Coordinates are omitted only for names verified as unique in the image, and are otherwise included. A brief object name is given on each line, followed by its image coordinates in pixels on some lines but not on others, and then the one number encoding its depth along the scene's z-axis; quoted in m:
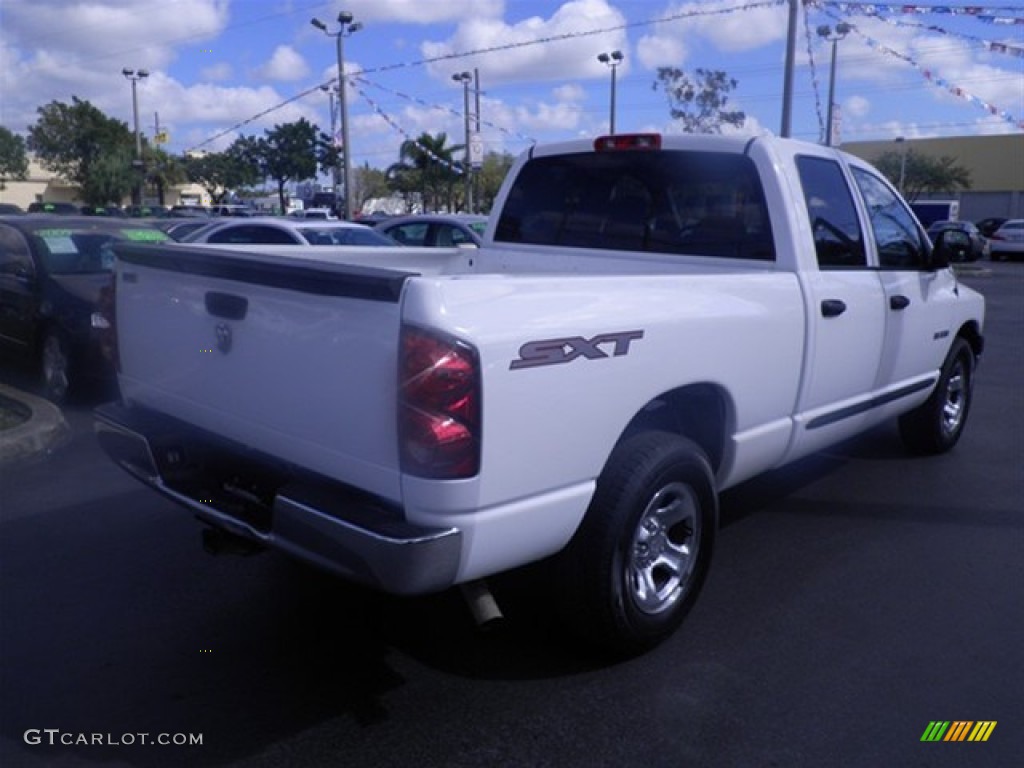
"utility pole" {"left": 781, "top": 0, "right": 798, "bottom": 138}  16.02
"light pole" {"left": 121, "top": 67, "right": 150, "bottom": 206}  39.56
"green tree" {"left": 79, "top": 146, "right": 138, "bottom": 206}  50.69
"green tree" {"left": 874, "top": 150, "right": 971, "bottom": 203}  56.72
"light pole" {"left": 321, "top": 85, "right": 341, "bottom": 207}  25.55
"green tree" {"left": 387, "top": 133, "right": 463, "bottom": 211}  43.94
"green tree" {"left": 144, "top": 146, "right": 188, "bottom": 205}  54.41
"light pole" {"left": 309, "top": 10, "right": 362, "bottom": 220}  23.42
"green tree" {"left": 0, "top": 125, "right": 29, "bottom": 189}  57.19
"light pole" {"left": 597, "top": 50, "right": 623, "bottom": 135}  27.84
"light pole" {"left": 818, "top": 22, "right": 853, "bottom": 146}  15.96
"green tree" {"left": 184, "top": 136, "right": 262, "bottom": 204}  57.66
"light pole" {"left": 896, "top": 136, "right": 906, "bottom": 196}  53.87
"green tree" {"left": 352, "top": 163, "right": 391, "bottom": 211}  70.34
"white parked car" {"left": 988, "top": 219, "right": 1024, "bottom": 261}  34.65
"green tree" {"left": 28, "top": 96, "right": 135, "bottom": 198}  51.47
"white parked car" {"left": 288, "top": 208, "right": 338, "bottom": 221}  34.78
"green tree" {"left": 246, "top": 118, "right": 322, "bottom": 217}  49.91
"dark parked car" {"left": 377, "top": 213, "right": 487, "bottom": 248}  14.17
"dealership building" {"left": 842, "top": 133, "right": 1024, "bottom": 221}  59.69
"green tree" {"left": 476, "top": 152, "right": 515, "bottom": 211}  58.62
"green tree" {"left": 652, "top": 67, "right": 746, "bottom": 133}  29.44
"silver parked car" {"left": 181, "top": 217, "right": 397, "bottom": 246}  11.58
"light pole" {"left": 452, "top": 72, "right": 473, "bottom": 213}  27.26
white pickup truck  2.83
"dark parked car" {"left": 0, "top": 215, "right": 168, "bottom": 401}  7.79
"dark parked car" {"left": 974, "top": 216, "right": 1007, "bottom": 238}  41.41
